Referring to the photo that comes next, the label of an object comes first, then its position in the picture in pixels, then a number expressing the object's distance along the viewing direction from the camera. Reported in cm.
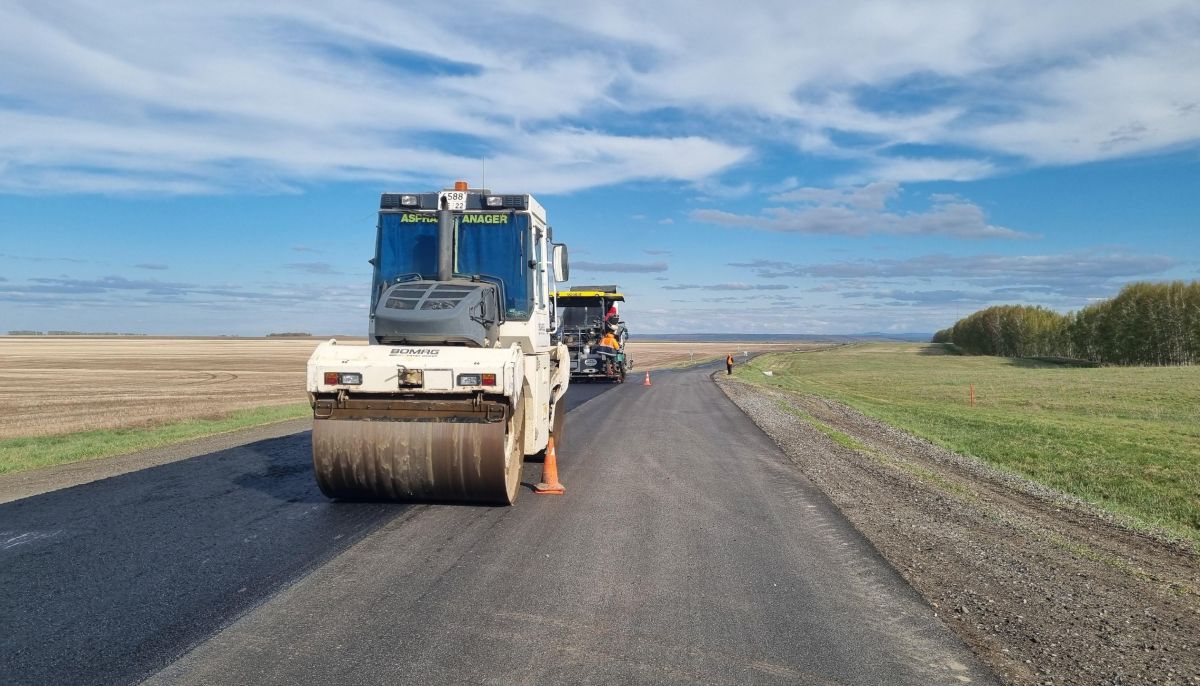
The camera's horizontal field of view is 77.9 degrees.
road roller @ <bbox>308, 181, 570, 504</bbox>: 727
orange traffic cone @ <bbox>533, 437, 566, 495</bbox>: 895
